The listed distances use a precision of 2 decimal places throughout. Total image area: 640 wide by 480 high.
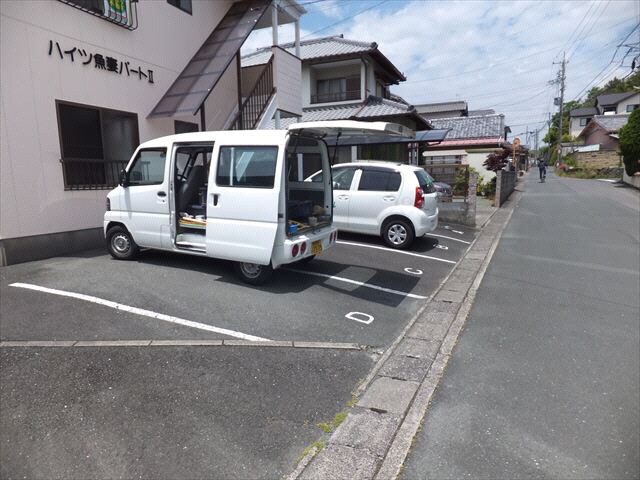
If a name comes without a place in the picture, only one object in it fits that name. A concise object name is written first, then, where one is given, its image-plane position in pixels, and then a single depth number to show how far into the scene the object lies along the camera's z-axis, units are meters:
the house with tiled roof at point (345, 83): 18.89
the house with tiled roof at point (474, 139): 25.95
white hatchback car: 8.47
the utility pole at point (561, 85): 51.47
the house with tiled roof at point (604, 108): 54.69
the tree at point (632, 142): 21.81
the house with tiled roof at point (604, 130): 41.56
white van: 5.17
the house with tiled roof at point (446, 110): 45.44
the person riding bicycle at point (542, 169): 31.79
